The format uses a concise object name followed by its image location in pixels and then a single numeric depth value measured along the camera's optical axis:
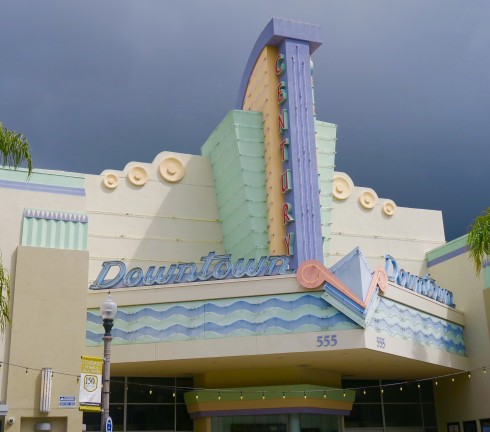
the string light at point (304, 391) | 25.88
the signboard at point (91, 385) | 20.23
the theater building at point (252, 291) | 27.33
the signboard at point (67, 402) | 25.98
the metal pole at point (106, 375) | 18.09
